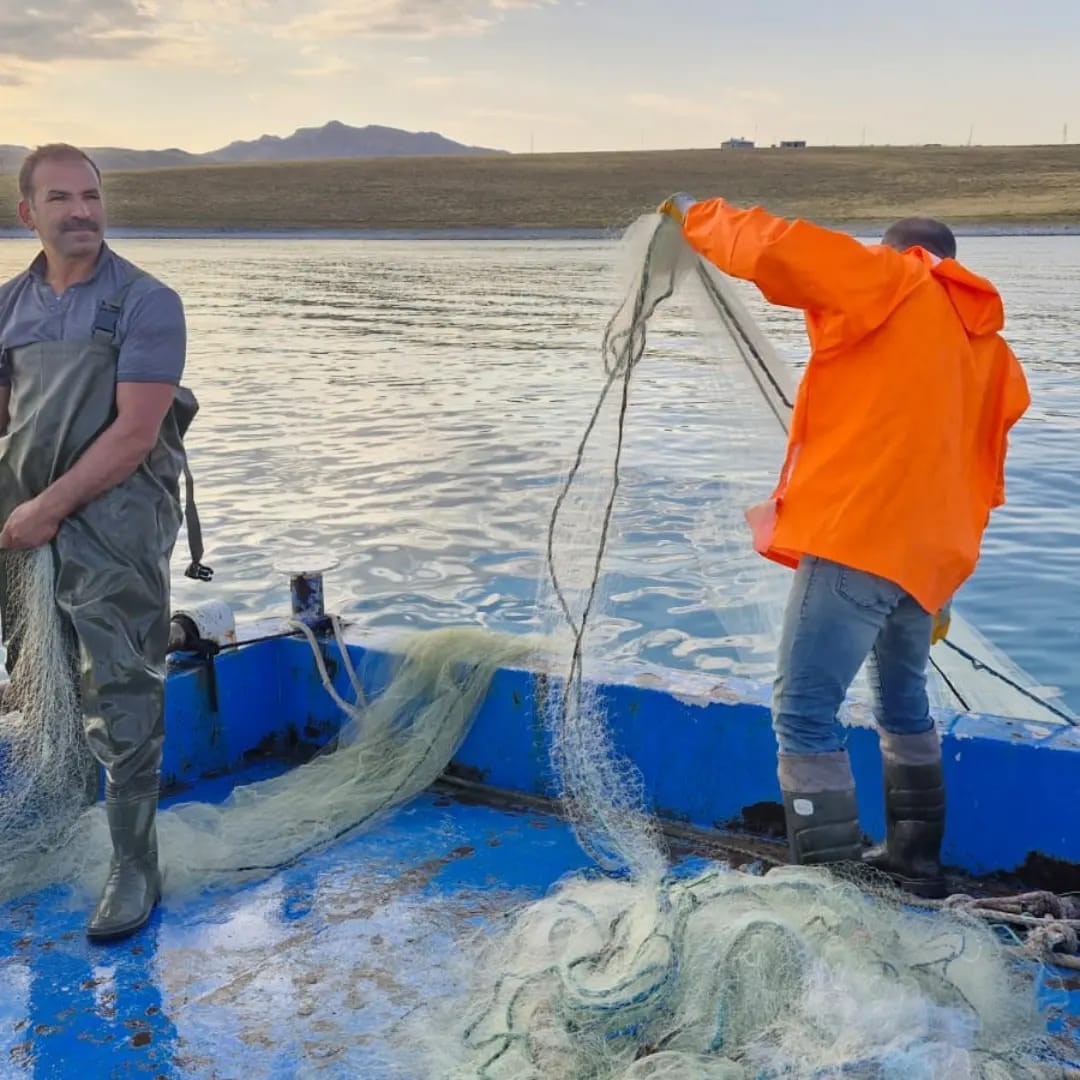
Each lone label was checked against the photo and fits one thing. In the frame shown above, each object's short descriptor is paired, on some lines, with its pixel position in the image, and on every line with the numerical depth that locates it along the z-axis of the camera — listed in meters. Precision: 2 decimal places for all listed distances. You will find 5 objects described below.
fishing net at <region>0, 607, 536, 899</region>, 3.65
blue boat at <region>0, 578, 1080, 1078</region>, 2.95
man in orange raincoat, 2.94
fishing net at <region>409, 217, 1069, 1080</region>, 2.38
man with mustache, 3.18
